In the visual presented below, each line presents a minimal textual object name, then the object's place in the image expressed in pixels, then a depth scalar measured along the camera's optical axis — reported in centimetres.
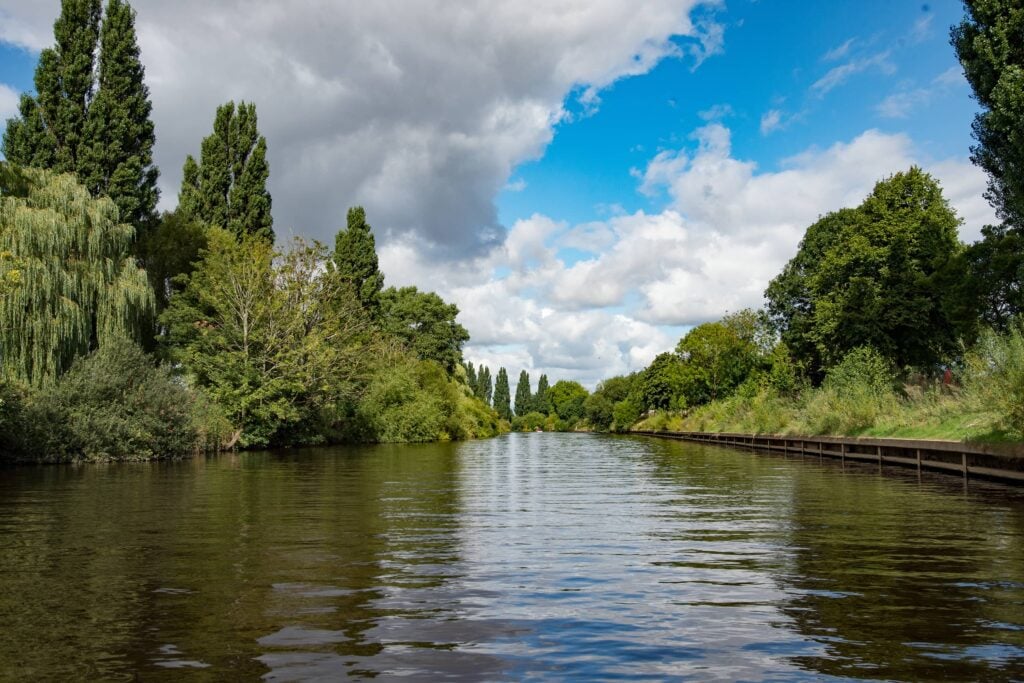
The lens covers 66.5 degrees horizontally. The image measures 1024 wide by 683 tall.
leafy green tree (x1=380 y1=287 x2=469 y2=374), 8350
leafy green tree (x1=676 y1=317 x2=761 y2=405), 8188
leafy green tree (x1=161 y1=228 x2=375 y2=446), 4241
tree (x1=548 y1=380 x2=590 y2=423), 19350
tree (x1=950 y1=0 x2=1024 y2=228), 2228
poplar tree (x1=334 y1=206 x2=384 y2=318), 7475
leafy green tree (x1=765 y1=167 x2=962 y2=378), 3872
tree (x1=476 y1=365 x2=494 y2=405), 17538
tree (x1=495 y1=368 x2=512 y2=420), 18250
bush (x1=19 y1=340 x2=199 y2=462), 2839
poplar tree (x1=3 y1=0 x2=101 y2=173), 4134
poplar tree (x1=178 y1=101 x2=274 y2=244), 5541
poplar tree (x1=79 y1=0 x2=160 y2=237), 4228
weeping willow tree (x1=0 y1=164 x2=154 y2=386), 2808
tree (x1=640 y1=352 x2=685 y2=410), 9081
